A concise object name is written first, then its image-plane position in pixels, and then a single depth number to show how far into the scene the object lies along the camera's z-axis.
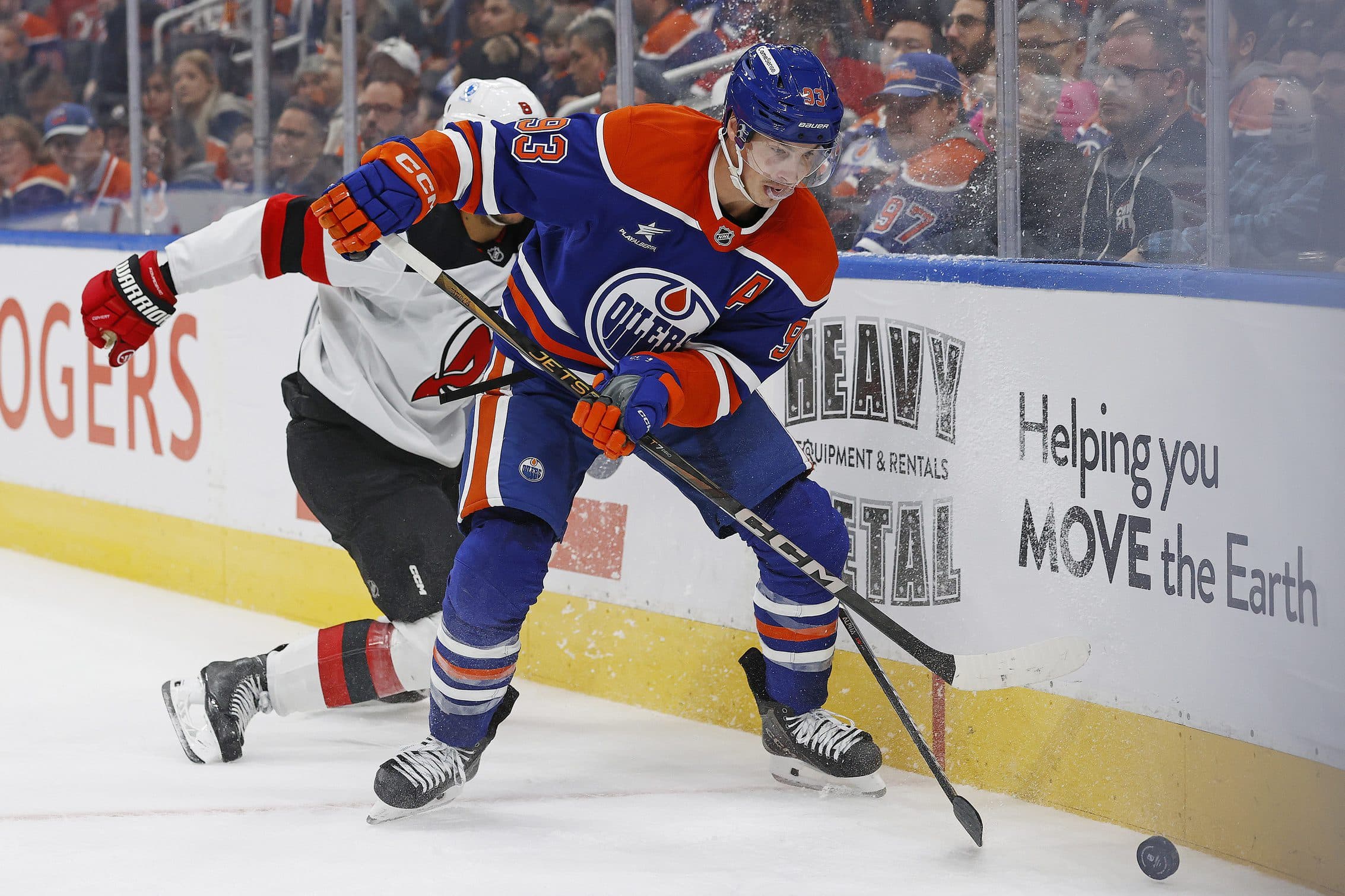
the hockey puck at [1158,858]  4.34
